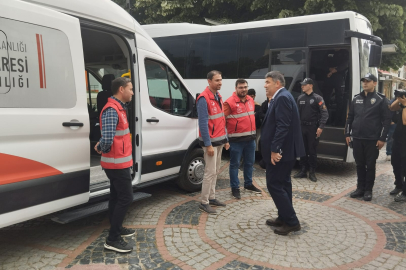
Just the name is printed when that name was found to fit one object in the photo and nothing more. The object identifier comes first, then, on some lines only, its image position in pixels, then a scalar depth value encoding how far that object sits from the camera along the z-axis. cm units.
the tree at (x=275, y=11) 1050
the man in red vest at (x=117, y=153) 328
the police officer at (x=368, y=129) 520
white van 297
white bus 679
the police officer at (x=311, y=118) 634
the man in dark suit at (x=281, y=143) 376
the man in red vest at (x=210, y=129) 446
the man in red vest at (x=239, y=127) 525
